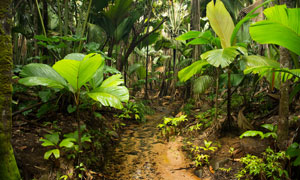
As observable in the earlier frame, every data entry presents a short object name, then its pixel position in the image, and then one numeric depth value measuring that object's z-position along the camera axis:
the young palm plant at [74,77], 1.95
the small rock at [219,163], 2.65
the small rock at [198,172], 2.64
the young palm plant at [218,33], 2.97
